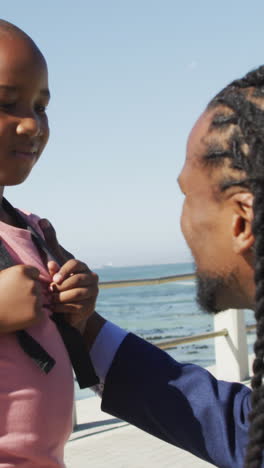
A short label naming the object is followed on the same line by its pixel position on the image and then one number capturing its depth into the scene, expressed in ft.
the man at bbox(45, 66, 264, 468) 4.17
